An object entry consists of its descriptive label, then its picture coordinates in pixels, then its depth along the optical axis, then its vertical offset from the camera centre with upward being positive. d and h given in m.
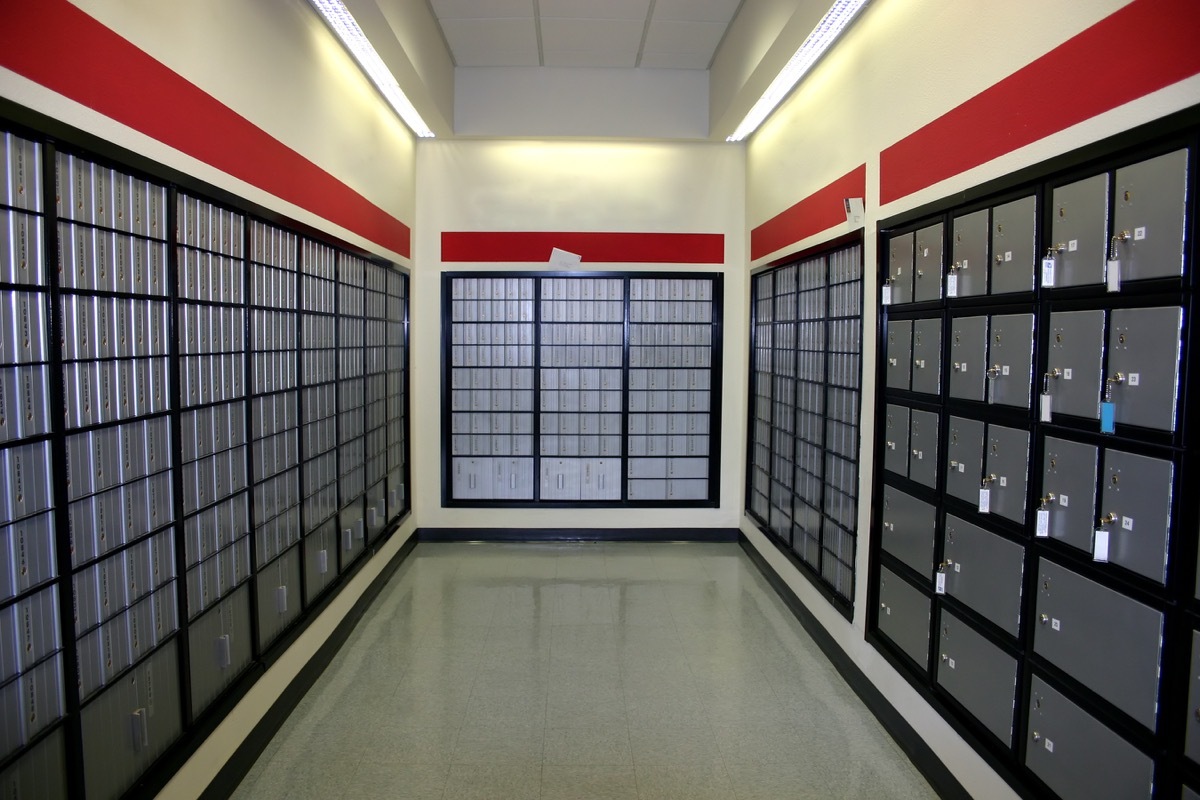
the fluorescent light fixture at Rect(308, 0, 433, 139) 3.37 +1.53
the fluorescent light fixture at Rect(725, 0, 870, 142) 3.28 +1.52
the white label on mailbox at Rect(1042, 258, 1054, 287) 2.11 +0.24
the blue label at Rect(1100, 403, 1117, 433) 1.86 -0.16
